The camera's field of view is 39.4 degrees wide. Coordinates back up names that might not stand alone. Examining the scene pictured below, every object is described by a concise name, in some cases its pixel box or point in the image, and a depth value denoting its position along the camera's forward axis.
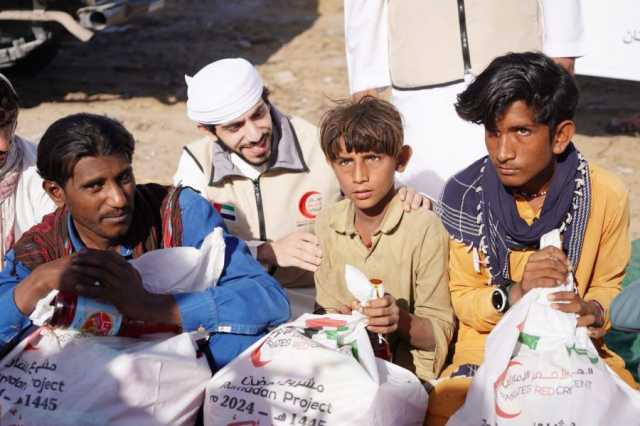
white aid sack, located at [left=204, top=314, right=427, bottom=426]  2.77
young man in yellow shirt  2.99
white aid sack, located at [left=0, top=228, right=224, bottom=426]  2.76
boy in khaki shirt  3.29
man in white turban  3.82
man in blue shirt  2.93
